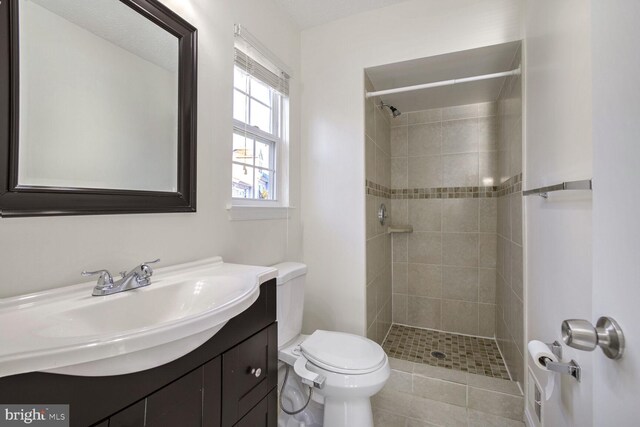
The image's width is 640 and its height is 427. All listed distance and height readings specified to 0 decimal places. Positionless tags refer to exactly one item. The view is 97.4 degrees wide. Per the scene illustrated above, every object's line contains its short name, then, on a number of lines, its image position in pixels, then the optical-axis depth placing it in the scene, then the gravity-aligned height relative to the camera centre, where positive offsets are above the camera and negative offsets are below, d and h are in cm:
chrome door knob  43 -20
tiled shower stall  212 -17
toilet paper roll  85 -42
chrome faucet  84 -21
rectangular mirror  75 +35
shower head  230 +86
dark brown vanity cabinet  53 -43
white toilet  124 -71
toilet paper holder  82 -45
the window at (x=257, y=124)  157 +57
